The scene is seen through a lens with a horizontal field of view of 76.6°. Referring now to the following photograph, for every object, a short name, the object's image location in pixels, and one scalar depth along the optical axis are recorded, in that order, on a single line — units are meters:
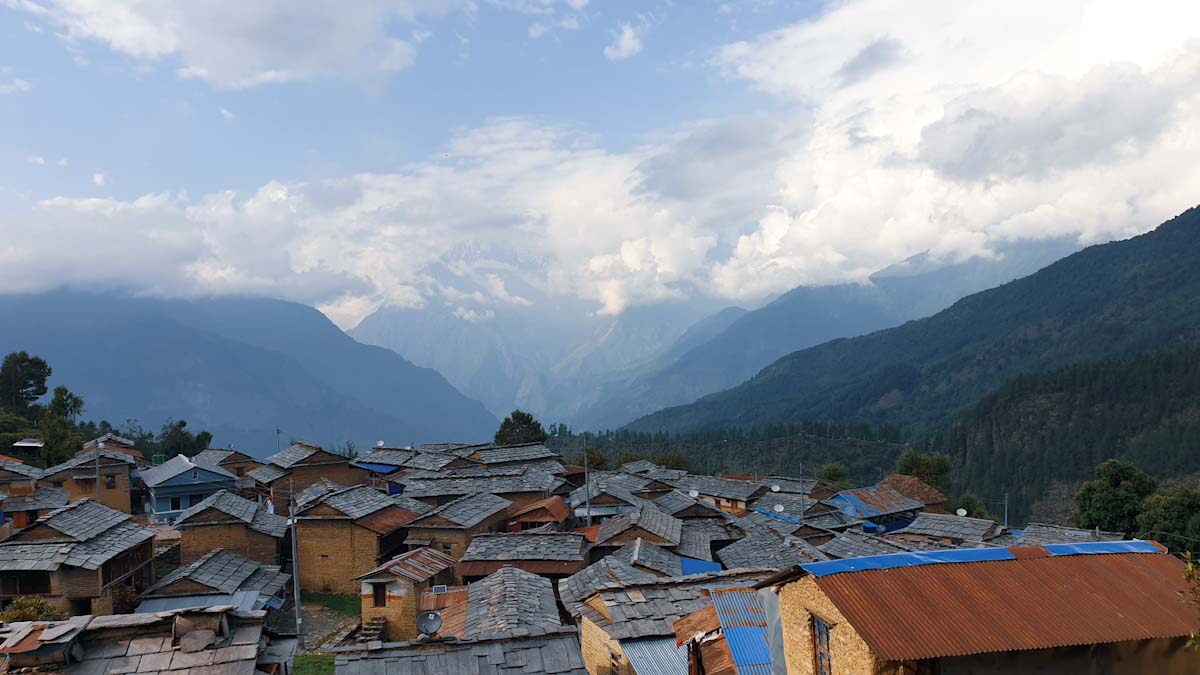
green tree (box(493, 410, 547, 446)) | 82.00
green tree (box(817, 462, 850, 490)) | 86.45
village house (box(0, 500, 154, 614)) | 25.97
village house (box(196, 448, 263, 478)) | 57.47
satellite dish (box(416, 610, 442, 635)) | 23.16
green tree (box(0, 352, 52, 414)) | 77.25
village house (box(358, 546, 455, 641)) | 27.89
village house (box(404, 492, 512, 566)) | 37.69
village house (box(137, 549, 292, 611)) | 28.55
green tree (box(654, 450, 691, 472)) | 87.06
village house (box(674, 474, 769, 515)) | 58.47
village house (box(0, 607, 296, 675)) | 12.31
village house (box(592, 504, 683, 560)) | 35.25
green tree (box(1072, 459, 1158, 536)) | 54.91
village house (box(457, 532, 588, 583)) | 32.28
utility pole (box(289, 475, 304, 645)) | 27.16
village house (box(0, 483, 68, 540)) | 36.94
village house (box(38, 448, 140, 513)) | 47.38
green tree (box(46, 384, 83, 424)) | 72.62
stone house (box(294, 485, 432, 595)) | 35.44
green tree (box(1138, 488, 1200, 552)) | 48.81
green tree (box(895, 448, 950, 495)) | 79.75
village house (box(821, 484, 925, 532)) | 57.16
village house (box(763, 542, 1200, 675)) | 12.44
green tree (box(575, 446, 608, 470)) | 77.62
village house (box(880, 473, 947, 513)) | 64.06
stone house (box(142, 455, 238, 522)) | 50.31
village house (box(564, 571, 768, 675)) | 17.92
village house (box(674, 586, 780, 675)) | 15.66
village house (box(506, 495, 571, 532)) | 41.69
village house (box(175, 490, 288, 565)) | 34.69
